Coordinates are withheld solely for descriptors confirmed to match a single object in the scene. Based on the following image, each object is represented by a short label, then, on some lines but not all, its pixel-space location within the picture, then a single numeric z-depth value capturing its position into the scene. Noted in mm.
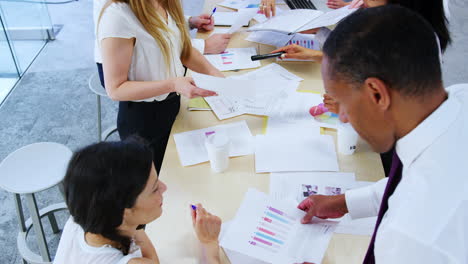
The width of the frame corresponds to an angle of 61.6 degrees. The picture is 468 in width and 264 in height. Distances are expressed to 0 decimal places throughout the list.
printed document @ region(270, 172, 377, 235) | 1247
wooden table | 1077
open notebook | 1813
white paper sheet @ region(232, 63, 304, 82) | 1827
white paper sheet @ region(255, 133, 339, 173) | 1341
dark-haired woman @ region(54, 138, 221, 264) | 942
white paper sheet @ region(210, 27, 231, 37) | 2197
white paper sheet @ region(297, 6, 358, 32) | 1792
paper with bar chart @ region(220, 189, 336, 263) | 1058
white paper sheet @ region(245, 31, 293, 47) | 2068
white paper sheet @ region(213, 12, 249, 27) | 2279
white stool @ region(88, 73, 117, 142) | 2195
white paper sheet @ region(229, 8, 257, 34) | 2014
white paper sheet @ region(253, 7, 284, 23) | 2239
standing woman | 1319
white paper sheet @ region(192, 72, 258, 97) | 1350
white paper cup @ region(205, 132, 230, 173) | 1270
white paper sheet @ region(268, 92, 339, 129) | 1554
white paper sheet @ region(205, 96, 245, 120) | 1609
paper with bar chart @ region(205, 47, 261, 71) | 1917
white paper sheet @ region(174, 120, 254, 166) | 1390
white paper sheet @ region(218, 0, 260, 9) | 2415
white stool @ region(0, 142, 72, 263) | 1588
